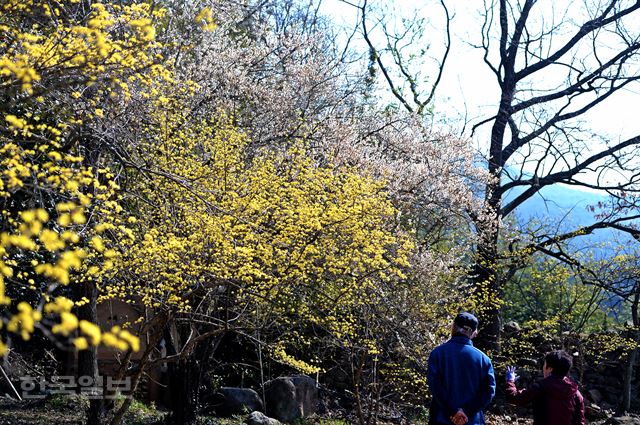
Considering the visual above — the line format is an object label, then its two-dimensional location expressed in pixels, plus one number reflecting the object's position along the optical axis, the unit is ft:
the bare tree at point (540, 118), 49.73
